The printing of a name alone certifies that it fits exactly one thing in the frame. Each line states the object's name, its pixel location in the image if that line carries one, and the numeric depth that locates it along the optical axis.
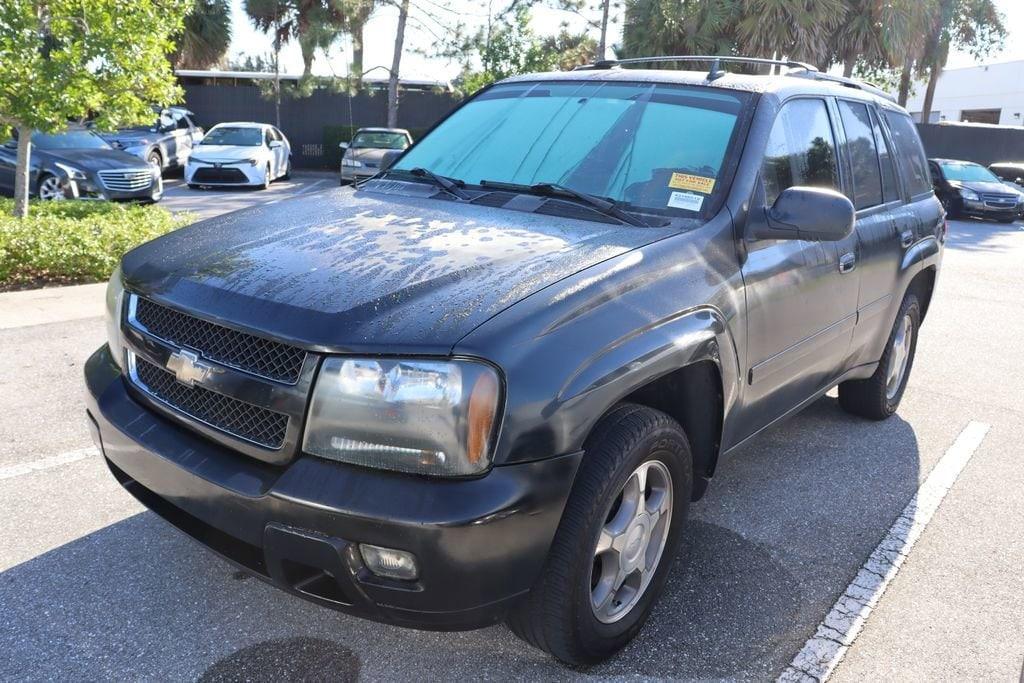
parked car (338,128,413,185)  18.98
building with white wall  45.25
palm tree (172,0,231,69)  28.70
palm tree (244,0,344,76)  25.52
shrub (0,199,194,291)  7.38
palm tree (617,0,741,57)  21.73
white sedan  17.70
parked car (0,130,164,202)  12.16
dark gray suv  2.13
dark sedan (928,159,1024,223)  19.41
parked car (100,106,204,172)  18.22
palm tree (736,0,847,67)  21.11
